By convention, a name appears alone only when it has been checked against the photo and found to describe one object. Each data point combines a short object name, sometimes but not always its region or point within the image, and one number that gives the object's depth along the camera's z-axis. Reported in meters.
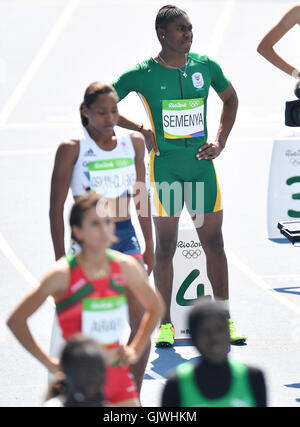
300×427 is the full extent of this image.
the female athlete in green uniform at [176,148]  18.37
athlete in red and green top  11.77
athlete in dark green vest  10.84
